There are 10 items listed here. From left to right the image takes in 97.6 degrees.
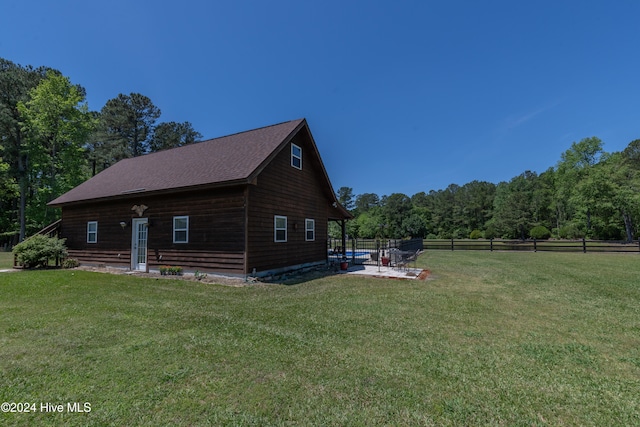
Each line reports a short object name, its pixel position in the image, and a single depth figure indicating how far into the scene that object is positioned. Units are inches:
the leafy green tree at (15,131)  917.8
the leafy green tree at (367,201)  3021.9
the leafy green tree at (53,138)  885.8
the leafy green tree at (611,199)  1223.5
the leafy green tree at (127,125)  1224.8
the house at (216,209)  365.7
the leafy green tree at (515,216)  1807.3
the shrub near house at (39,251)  458.0
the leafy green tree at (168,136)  1349.7
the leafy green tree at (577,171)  1461.6
